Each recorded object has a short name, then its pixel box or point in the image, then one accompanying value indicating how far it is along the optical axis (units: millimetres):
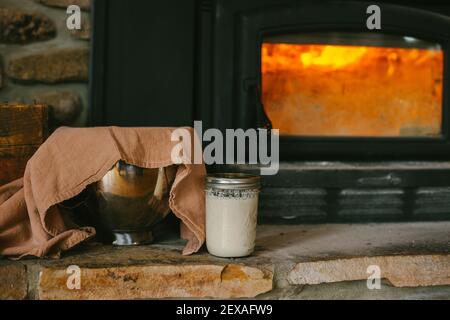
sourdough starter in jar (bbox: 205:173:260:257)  1038
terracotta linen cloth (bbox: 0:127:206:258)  1042
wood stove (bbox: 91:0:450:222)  1333
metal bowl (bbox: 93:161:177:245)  1061
